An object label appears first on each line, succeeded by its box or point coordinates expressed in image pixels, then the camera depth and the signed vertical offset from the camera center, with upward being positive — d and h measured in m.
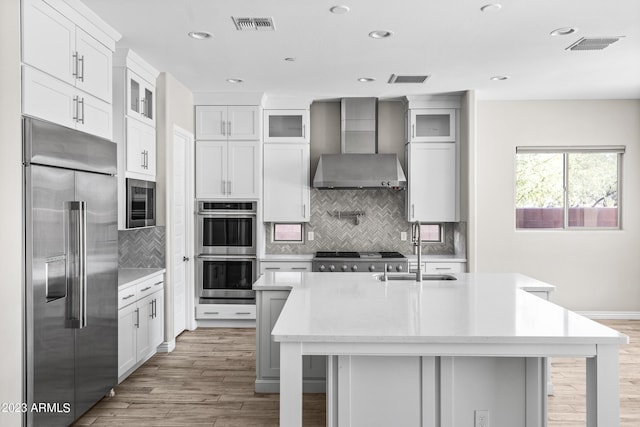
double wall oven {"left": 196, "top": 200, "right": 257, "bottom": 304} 5.71 -0.50
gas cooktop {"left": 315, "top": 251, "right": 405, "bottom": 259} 5.59 -0.51
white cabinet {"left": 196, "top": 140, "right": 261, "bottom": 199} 5.74 +0.49
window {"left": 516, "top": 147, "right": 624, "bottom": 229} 6.16 +0.26
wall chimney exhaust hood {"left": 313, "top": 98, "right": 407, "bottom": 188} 5.59 +0.61
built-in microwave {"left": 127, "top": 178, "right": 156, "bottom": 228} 4.01 +0.08
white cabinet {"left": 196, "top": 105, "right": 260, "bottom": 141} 5.73 +1.05
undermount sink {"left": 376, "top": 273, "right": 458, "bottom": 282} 3.75 -0.51
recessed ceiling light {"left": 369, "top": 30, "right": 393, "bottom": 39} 3.66 +1.34
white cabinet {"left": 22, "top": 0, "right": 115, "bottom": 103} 2.61 +0.98
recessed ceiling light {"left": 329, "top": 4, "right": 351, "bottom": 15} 3.19 +1.33
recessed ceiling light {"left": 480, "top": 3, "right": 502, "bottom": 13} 3.15 +1.32
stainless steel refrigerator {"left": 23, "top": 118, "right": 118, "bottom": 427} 2.47 -0.33
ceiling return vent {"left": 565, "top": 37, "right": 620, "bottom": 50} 3.81 +1.33
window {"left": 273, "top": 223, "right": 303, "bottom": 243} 6.22 -0.28
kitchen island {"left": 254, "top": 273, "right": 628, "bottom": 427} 2.13 -0.63
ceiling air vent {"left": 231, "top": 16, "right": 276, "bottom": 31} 3.42 +1.34
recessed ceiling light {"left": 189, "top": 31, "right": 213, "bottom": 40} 3.68 +1.35
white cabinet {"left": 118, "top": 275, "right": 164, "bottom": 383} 3.71 -0.92
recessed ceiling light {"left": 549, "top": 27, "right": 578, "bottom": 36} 3.59 +1.33
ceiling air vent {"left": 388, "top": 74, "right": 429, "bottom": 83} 4.96 +1.36
